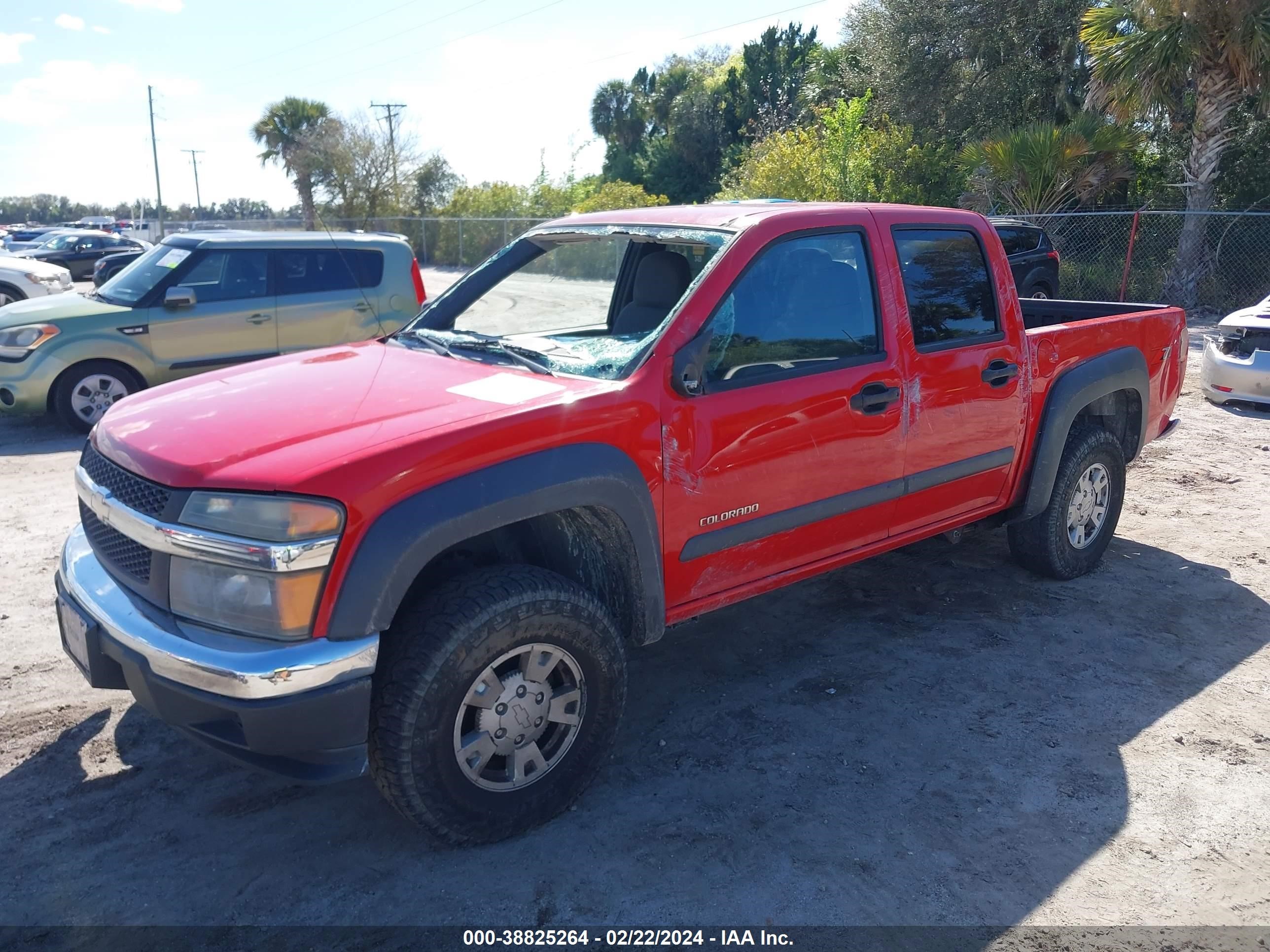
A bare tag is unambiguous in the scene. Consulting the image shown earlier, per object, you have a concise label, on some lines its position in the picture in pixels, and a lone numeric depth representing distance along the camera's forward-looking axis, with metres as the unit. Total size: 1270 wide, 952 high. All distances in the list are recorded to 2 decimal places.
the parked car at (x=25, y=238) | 32.53
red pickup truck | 2.64
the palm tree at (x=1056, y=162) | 16.31
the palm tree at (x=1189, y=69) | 14.07
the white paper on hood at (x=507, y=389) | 3.13
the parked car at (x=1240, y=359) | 8.79
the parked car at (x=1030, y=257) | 13.61
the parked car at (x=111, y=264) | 21.78
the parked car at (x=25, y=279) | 14.43
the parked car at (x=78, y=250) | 24.75
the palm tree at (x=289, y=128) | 38.97
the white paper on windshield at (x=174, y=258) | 8.62
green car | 8.14
